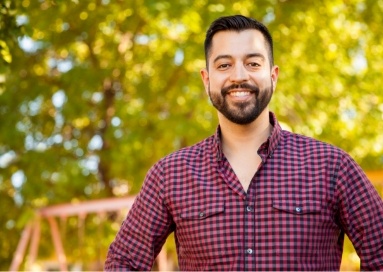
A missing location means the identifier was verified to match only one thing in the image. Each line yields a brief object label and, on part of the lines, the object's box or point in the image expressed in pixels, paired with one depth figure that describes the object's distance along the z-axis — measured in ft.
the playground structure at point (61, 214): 22.95
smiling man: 7.20
